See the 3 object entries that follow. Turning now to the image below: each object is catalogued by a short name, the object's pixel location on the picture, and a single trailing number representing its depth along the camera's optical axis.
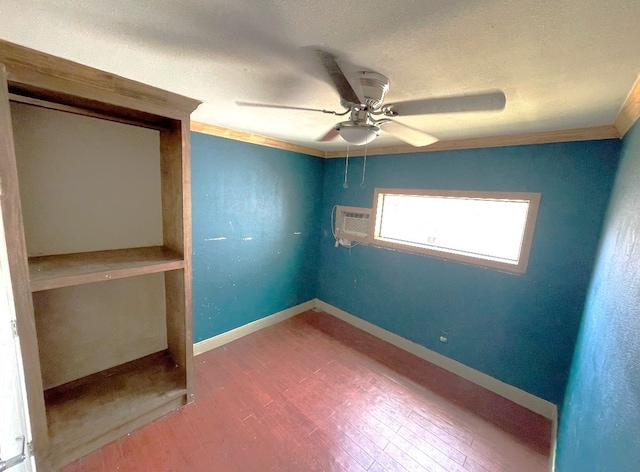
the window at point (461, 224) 2.19
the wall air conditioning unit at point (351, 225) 3.19
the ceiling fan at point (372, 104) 1.07
